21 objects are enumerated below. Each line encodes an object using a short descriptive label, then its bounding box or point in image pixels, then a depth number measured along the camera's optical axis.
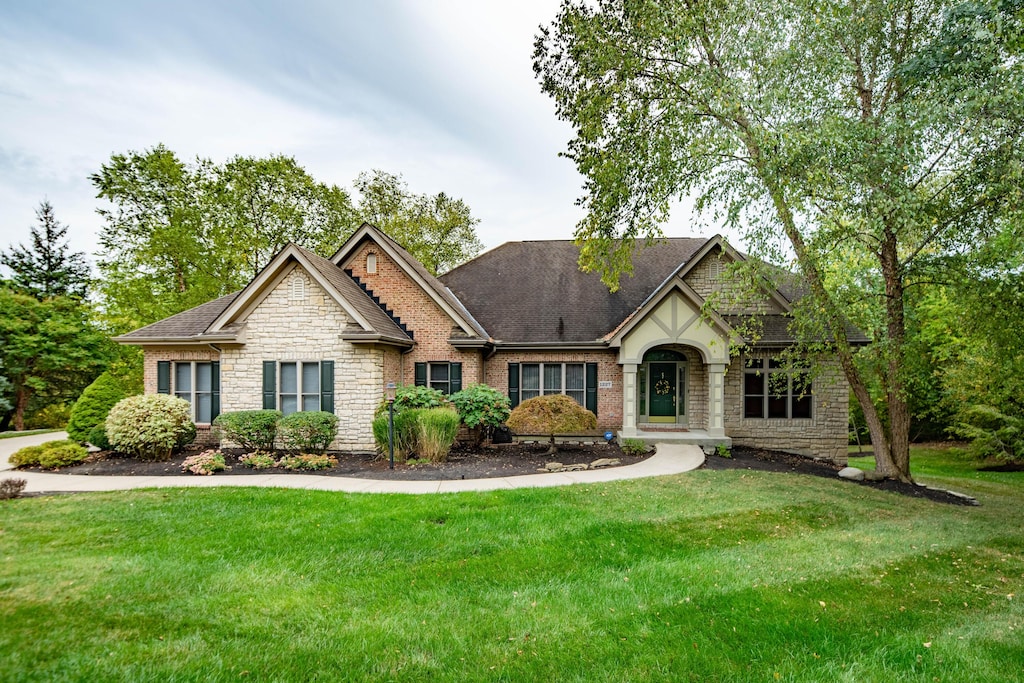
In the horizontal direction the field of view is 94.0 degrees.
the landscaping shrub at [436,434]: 11.19
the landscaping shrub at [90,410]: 12.28
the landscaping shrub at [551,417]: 11.69
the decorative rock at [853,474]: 10.81
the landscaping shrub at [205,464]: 9.98
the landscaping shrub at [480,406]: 12.14
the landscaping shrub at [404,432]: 11.39
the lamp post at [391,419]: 10.30
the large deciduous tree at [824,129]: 7.67
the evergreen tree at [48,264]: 27.35
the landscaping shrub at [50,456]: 10.52
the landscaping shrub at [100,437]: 11.95
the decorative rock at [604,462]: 10.97
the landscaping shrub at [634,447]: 12.41
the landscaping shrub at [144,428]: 11.21
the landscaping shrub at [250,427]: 11.59
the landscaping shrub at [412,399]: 12.07
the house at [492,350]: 12.37
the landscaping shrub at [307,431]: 11.47
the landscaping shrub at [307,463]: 10.48
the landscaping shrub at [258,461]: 10.51
